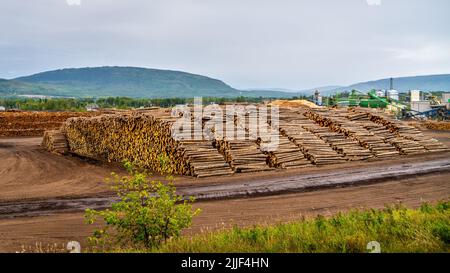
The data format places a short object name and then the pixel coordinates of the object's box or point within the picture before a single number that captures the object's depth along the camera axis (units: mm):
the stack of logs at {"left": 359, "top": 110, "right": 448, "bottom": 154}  30844
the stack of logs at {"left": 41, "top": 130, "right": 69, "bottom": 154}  35969
